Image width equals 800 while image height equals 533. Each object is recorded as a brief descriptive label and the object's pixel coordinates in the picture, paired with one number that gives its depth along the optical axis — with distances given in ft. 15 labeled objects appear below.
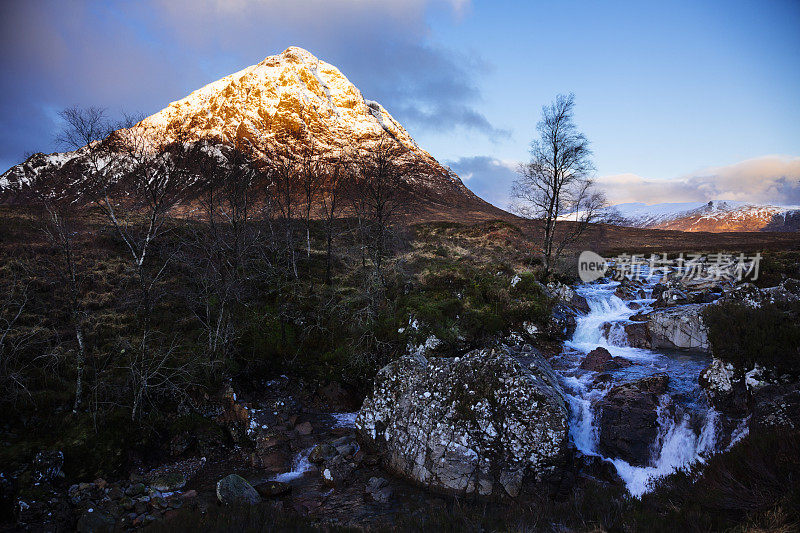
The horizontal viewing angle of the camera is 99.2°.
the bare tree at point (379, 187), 54.75
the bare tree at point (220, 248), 41.22
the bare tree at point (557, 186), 68.33
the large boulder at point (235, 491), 25.34
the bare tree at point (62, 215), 29.92
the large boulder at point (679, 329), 42.68
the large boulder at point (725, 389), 28.50
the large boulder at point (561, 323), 48.80
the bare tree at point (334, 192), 65.00
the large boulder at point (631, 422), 28.48
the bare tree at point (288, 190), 68.19
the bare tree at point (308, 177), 77.00
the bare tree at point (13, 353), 29.84
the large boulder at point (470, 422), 26.30
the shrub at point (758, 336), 28.63
